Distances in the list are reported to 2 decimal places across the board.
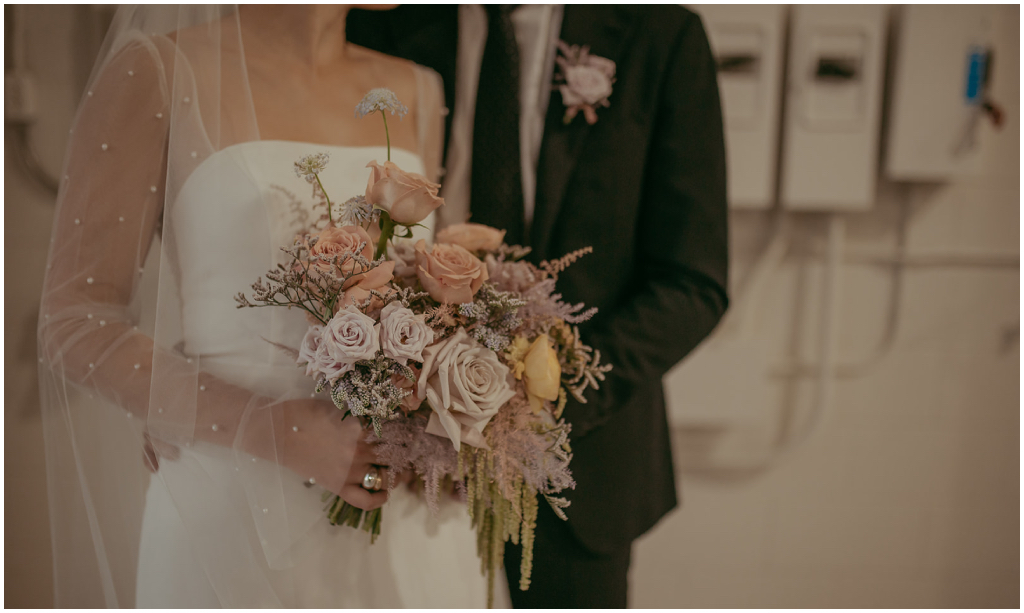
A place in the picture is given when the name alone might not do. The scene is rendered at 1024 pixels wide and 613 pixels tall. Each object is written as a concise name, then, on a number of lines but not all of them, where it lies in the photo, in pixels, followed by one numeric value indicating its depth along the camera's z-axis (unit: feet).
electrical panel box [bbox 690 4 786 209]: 4.37
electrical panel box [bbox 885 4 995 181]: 4.25
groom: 3.30
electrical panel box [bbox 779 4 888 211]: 4.31
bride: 2.56
